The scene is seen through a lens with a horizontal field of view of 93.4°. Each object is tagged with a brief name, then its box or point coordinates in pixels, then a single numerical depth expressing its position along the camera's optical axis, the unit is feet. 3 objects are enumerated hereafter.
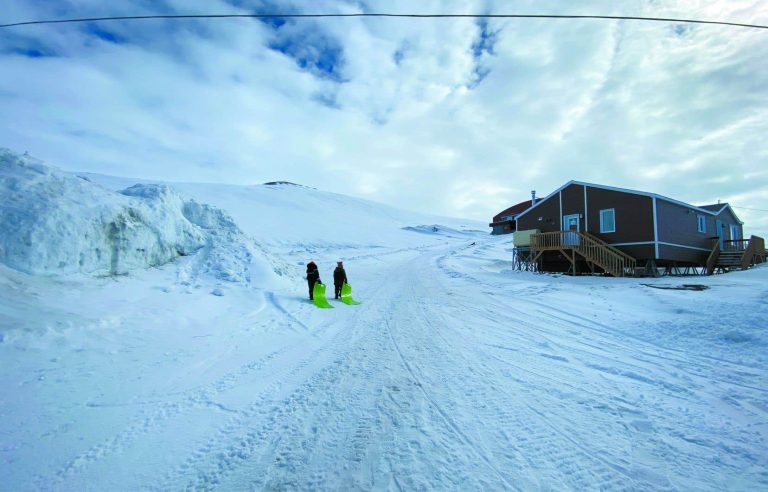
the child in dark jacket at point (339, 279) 39.11
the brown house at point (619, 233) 63.77
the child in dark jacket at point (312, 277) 36.89
